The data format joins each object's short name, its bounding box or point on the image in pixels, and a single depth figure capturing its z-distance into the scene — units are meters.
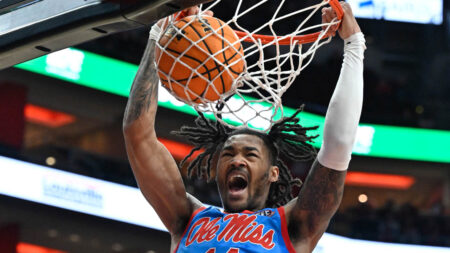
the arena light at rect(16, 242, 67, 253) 10.67
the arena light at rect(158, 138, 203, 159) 13.70
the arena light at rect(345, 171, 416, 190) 14.81
